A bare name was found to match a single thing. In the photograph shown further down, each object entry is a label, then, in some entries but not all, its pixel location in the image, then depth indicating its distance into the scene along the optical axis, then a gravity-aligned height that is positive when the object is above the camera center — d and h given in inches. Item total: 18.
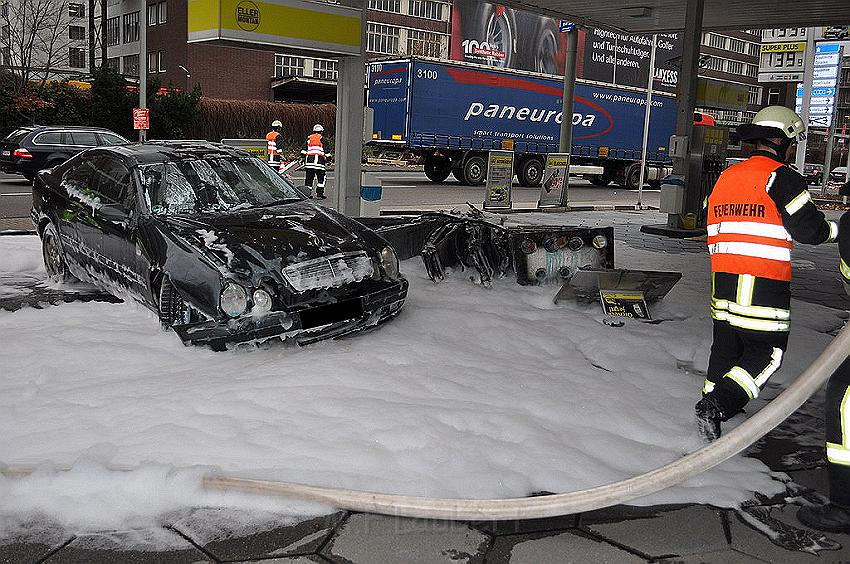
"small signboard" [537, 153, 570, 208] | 747.4 -20.9
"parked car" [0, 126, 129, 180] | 781.9 -9.9
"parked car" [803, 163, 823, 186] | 1495.0 +5.0
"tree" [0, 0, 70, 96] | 1362.0 +190.6
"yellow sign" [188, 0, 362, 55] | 373.1 +58.1
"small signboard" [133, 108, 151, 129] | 919.8 +25.2
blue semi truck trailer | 1080.2 +53.7
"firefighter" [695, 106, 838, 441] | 168.6 -20.0
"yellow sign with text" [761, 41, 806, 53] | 1742.9 +285.8
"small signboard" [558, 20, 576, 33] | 709.6 +116.6
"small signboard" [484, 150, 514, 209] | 712.4 -20.4
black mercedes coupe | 216.5 -29.7
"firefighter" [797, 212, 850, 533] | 139.1 -47.7
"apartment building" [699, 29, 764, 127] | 3668.8 +504.7
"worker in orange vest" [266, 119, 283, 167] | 820.3 +0.9
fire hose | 133.9 -55.6
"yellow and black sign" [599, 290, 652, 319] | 286.0 -49.7
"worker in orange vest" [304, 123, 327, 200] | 739.4 -5.6
